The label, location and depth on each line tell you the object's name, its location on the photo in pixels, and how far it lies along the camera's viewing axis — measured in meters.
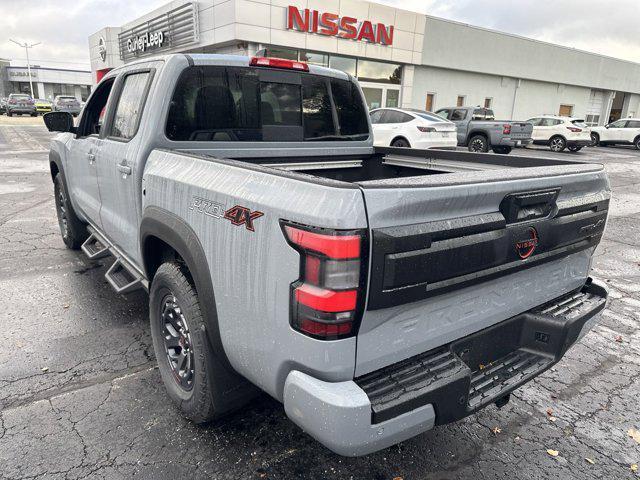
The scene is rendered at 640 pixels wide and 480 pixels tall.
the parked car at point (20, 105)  39.22
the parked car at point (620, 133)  25.03
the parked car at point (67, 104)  36.28
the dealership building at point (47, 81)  80.50
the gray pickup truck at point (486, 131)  17.45
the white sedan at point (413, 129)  13.74
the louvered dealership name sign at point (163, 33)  20.72
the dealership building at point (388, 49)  19.19
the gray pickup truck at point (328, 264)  1.65
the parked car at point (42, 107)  42.75
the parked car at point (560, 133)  21.34
